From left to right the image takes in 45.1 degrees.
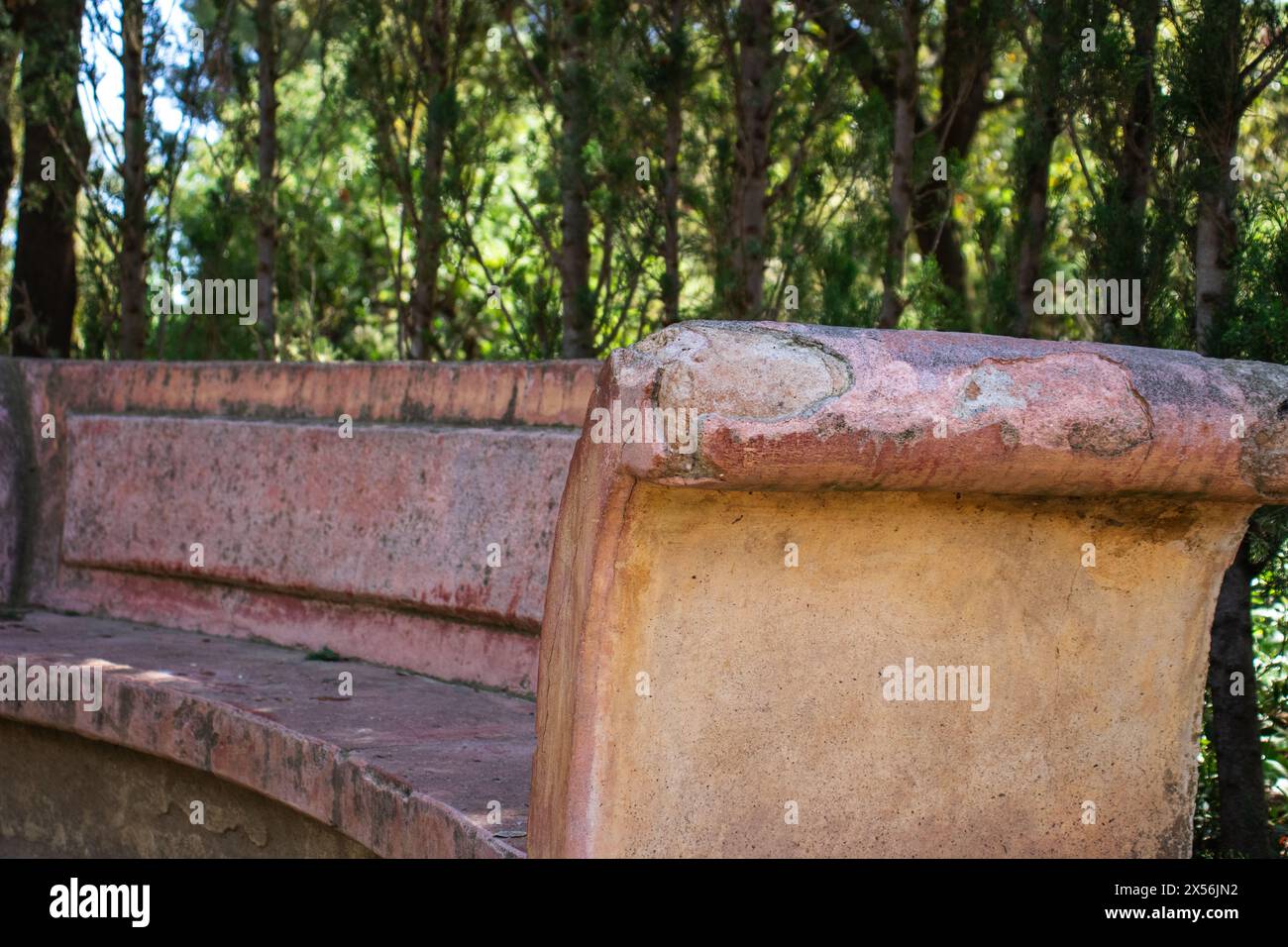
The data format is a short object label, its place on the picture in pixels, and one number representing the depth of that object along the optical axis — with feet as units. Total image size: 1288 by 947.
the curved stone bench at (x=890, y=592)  7.33
